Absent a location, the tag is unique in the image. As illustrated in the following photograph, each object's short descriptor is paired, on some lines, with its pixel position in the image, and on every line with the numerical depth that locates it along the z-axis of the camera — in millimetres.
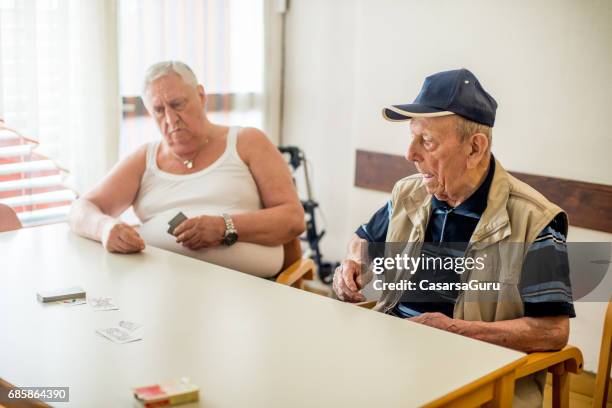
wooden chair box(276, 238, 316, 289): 2687
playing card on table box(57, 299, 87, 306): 2006
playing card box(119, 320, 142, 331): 1827
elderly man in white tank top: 2703
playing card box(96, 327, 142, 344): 1753
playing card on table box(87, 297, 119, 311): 1973
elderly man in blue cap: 1923
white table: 1503
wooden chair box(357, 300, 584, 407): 1851
